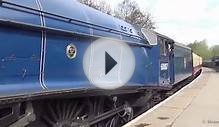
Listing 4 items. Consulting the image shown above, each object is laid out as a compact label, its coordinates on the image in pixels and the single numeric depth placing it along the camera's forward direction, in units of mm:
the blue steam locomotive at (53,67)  5211
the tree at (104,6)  56938
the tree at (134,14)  69812
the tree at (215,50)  130275
